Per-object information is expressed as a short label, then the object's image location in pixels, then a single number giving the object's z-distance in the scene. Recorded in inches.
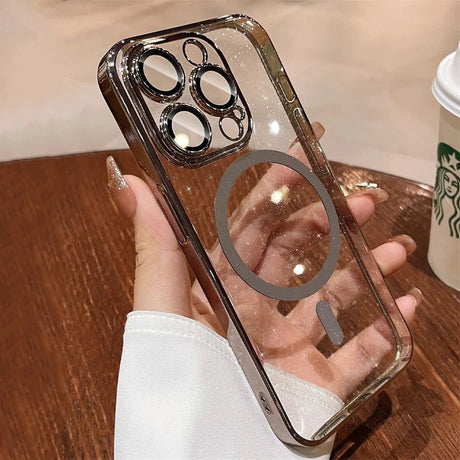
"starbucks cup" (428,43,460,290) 16.2
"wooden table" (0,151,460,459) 16.1
